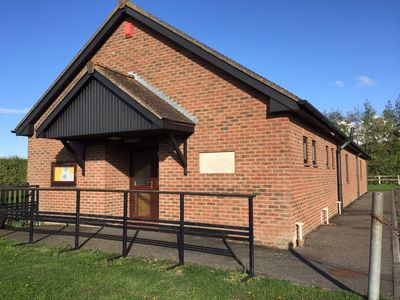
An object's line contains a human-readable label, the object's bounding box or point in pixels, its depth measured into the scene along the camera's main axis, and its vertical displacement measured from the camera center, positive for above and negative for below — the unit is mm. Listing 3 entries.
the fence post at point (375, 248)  4285 -897
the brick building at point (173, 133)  7680 +972
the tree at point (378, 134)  42469 +6328
